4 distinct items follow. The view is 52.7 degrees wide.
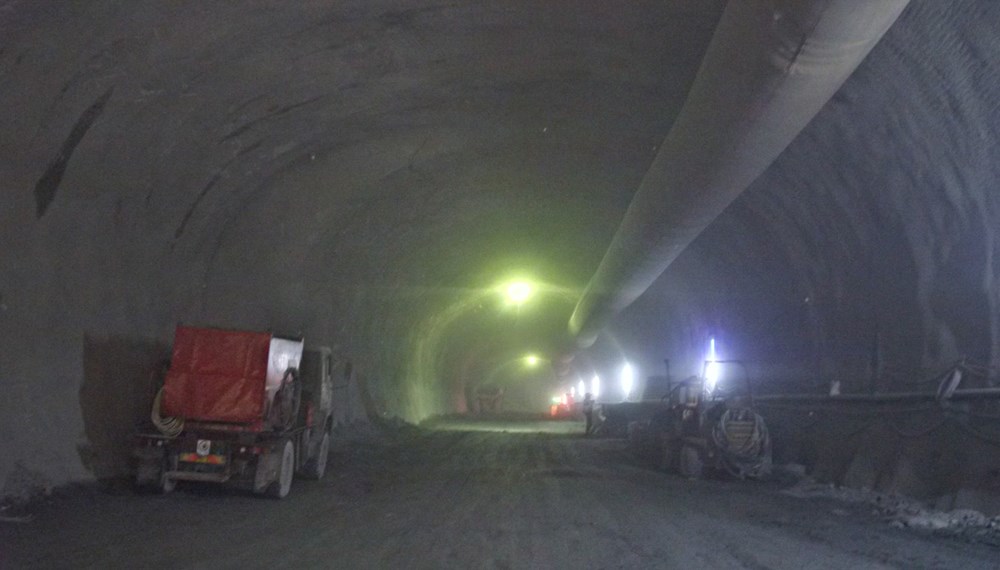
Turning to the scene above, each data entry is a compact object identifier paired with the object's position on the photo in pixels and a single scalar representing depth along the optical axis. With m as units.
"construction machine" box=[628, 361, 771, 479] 18.92
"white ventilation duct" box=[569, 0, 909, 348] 7.87
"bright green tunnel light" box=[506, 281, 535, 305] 36.87
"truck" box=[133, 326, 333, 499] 14.56
